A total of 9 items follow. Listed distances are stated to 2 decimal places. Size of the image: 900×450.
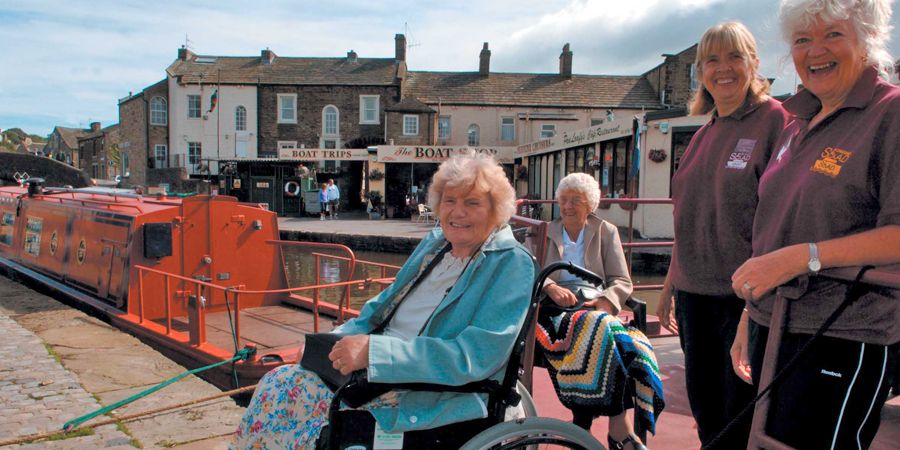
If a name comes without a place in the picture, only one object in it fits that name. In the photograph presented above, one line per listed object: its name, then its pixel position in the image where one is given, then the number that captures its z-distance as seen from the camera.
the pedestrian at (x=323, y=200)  24.30
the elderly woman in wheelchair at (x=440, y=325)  2.01
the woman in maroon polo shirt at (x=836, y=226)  1.47
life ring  25.84
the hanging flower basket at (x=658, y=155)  15.34
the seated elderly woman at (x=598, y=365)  2.20
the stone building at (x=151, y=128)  35.91
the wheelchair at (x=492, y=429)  1.94
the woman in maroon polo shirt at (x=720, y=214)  2.17
